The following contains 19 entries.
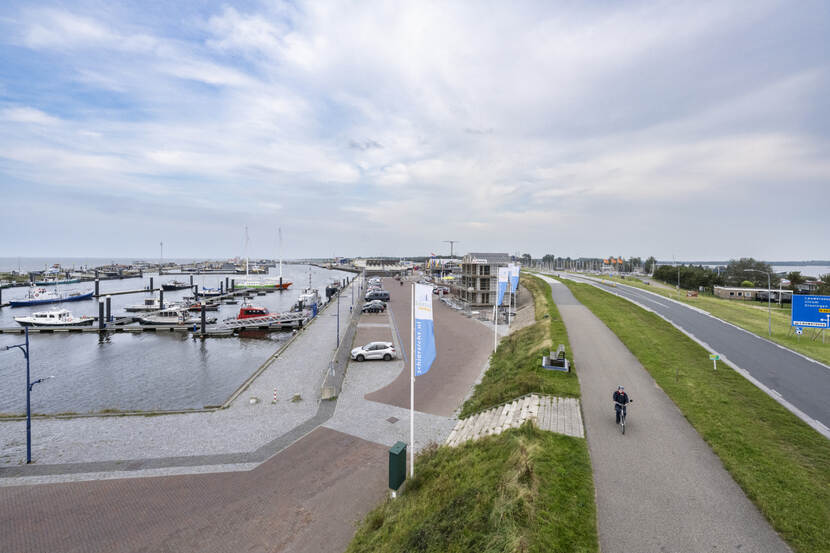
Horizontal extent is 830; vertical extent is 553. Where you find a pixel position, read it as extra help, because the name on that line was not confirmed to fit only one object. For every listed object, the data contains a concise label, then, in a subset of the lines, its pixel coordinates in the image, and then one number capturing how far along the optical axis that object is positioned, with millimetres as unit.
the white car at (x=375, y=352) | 26453
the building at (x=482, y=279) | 57906
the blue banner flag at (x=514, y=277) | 39094
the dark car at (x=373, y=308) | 51375
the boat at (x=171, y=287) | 102969
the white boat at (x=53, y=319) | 48500
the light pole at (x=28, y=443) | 13358
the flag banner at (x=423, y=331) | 12055
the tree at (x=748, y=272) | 82062
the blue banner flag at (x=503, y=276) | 31531
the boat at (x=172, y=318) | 50000
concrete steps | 12727
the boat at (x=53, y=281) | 115438
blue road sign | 22609
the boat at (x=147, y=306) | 61062
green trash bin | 10781
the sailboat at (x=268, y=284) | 109362
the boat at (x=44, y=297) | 71750
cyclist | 11766
